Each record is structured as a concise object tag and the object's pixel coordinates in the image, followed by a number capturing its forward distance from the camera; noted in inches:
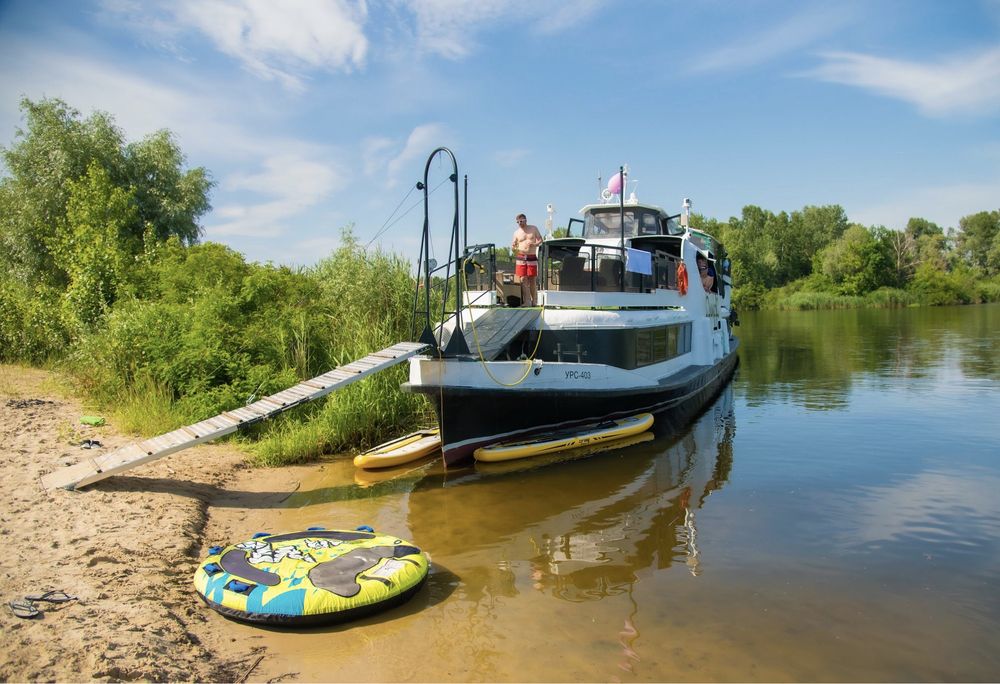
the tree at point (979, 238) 3019.2
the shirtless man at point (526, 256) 515.8
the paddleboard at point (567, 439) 413.1
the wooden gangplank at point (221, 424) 295.0
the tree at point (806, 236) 3093.0
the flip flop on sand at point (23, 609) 180.4
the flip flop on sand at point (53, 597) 190.1
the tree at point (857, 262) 2664.9
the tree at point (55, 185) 863.7
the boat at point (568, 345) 402.3
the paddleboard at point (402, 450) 401.1
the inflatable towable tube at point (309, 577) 205.2
